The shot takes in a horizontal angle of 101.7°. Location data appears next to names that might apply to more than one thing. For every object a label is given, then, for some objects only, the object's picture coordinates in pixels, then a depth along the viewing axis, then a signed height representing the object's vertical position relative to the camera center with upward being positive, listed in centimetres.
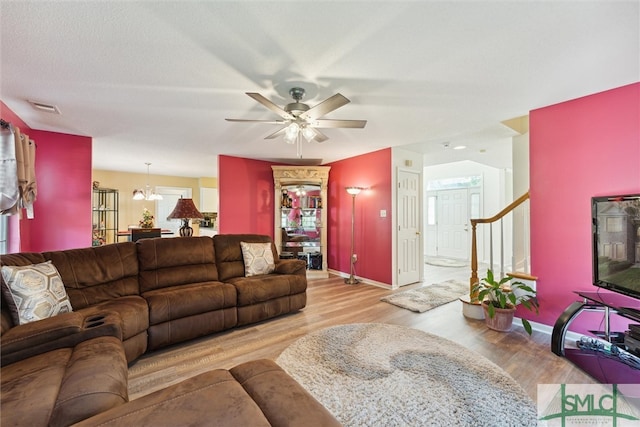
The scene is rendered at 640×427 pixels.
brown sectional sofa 100 -75
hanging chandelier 661 +57
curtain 230 +42
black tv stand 185 -103
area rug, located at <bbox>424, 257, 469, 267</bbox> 629 -116
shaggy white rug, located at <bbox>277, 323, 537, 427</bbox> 158 -120
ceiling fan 205 +87
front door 697 -20
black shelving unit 604 +5
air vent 262 +113
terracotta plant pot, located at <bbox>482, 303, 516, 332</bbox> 274 -108
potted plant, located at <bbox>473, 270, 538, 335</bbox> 271 -90
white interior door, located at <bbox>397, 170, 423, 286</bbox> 450 -22
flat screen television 196 -21
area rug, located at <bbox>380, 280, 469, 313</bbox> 353 -120
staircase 305 -51
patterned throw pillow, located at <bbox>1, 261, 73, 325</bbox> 177 -55
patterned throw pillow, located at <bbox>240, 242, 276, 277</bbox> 332 -56
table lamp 343 +4
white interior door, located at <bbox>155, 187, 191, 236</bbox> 791 +40
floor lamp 471 -17
